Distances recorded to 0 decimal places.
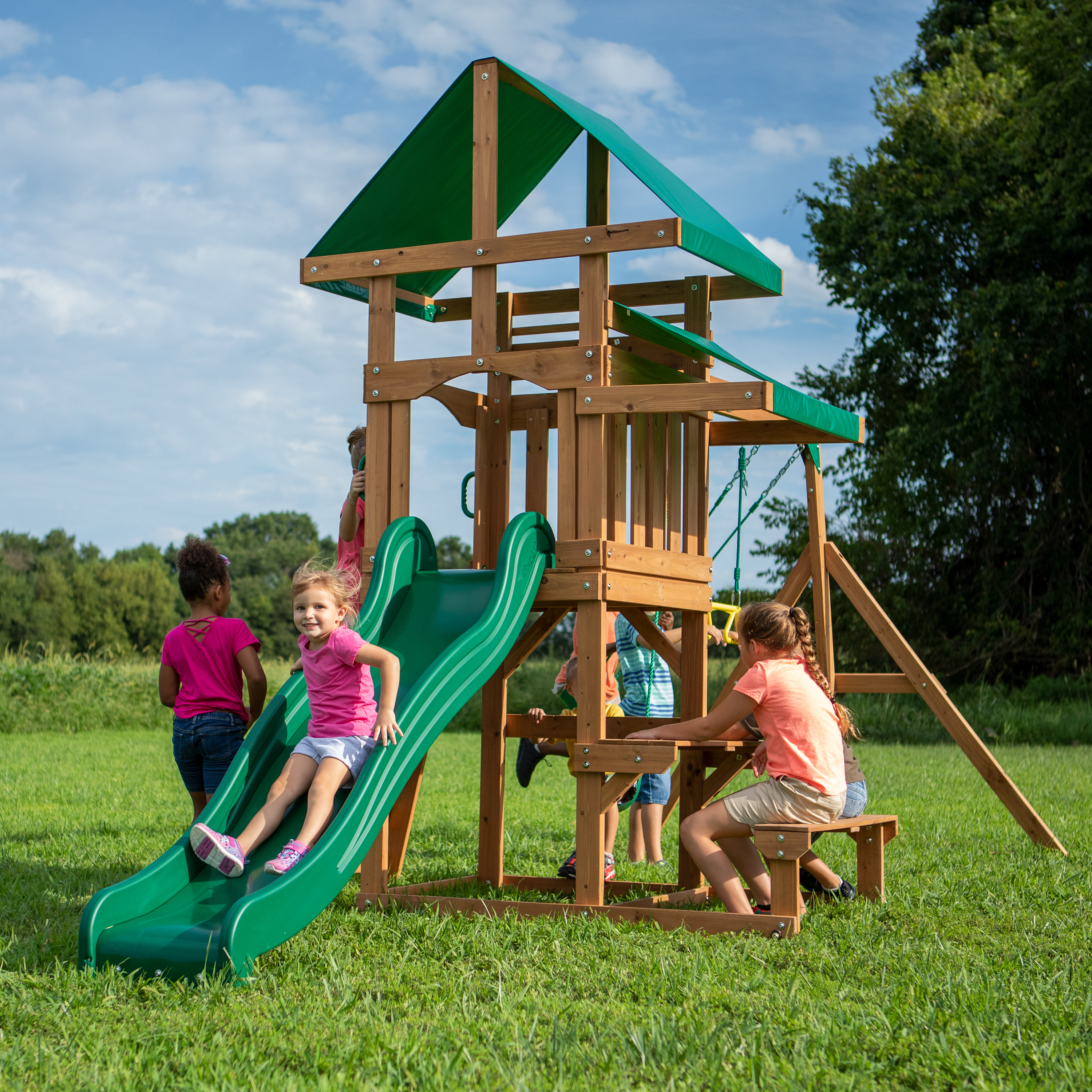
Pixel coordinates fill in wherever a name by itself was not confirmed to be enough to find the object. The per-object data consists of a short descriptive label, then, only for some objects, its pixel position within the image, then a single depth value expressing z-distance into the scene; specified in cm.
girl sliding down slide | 505
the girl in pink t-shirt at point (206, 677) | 625
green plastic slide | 453
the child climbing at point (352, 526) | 707
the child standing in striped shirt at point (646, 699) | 778
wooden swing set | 609
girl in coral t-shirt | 545
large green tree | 2155
